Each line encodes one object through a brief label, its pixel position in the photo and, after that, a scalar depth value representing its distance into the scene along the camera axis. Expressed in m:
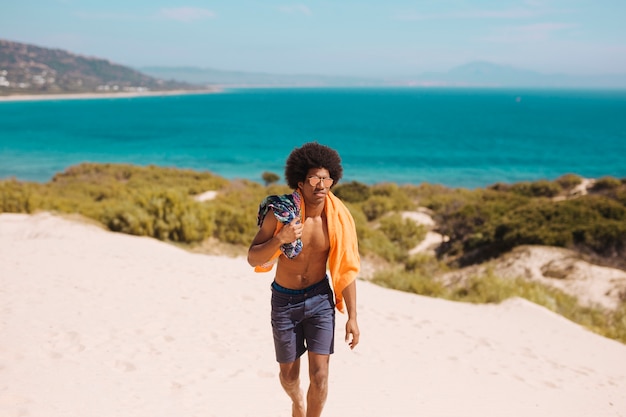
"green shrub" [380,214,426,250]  14.38
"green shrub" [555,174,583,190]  25.42
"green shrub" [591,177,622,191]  22.32
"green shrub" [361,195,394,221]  17.94
